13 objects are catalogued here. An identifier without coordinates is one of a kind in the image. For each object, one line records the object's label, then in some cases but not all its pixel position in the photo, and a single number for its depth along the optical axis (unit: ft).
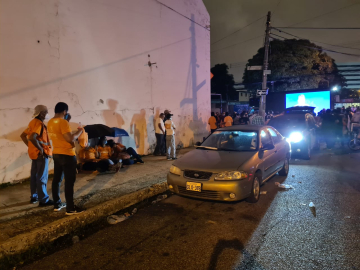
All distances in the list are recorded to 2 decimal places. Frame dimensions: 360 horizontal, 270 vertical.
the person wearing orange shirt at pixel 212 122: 43.42
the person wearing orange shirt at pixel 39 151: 14.97
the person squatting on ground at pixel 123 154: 26.68
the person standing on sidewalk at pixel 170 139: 30.66
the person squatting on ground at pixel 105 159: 24.75
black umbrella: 23.94
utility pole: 52.12
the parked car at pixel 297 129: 32.01
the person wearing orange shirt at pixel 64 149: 13.57
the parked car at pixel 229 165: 15.28
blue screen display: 87.71
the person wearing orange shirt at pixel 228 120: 43.93
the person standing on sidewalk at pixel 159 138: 32.98
